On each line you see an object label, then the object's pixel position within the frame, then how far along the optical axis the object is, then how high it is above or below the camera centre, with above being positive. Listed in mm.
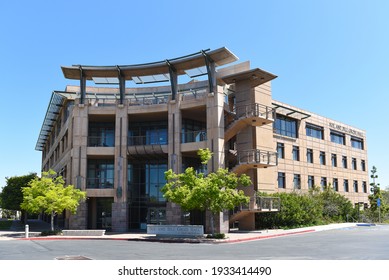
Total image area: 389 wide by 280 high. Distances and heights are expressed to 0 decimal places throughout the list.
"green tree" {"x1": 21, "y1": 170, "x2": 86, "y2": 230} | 33594 +237
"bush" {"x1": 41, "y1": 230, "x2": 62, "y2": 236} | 33812 -2701
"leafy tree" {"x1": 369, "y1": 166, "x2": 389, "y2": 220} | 56659 +92
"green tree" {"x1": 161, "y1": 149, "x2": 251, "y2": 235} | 28297 +577
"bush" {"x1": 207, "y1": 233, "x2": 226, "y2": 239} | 28125 -2516
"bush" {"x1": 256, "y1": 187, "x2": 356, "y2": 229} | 38062 -1206
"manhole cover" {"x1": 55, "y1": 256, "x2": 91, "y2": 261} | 17650 -2506
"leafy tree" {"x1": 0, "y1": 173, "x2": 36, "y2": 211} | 58750 +1157
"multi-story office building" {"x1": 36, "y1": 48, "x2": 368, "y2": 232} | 35719 +5737
